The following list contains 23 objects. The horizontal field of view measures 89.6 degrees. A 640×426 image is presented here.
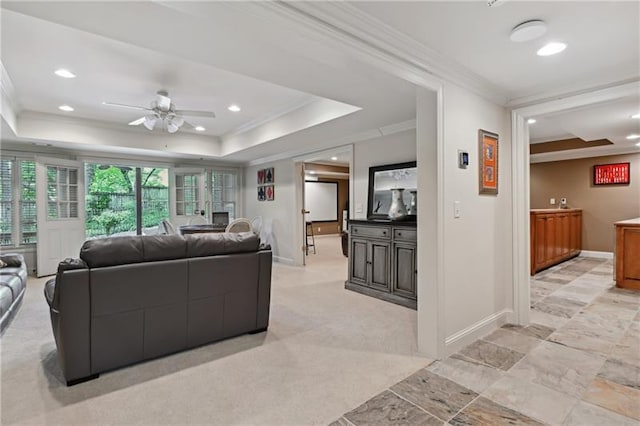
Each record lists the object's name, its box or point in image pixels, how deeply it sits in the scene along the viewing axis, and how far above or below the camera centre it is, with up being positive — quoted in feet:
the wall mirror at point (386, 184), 13.67 +1.23
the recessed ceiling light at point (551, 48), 7.08 +3.65
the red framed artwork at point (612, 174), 20.66 +2.36
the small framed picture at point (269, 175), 21.97 +2.59
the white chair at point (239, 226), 16.92 -0.70
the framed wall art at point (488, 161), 9.28 +1.47
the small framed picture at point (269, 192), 22.02 +1.44
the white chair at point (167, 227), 17.99 -0.74
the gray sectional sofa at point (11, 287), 9.34 -2.29
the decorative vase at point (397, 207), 13.11 +0.20
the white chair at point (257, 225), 21.20 -0.78
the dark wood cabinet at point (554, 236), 16.80 -1.51
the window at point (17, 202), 17.33 +0.72
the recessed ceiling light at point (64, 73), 10.54 +4.72
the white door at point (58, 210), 17.01 +0.27
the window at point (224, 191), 23.98 +1.69
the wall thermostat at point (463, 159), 8.60 +1.40
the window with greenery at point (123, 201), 23.24 +0.98
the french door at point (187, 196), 22.26 +1.25
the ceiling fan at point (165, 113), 12.10 +3.94
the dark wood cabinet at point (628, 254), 14.06 -1.99
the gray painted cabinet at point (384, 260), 12.03 -1.96
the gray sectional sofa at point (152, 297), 6.77 -1.99
